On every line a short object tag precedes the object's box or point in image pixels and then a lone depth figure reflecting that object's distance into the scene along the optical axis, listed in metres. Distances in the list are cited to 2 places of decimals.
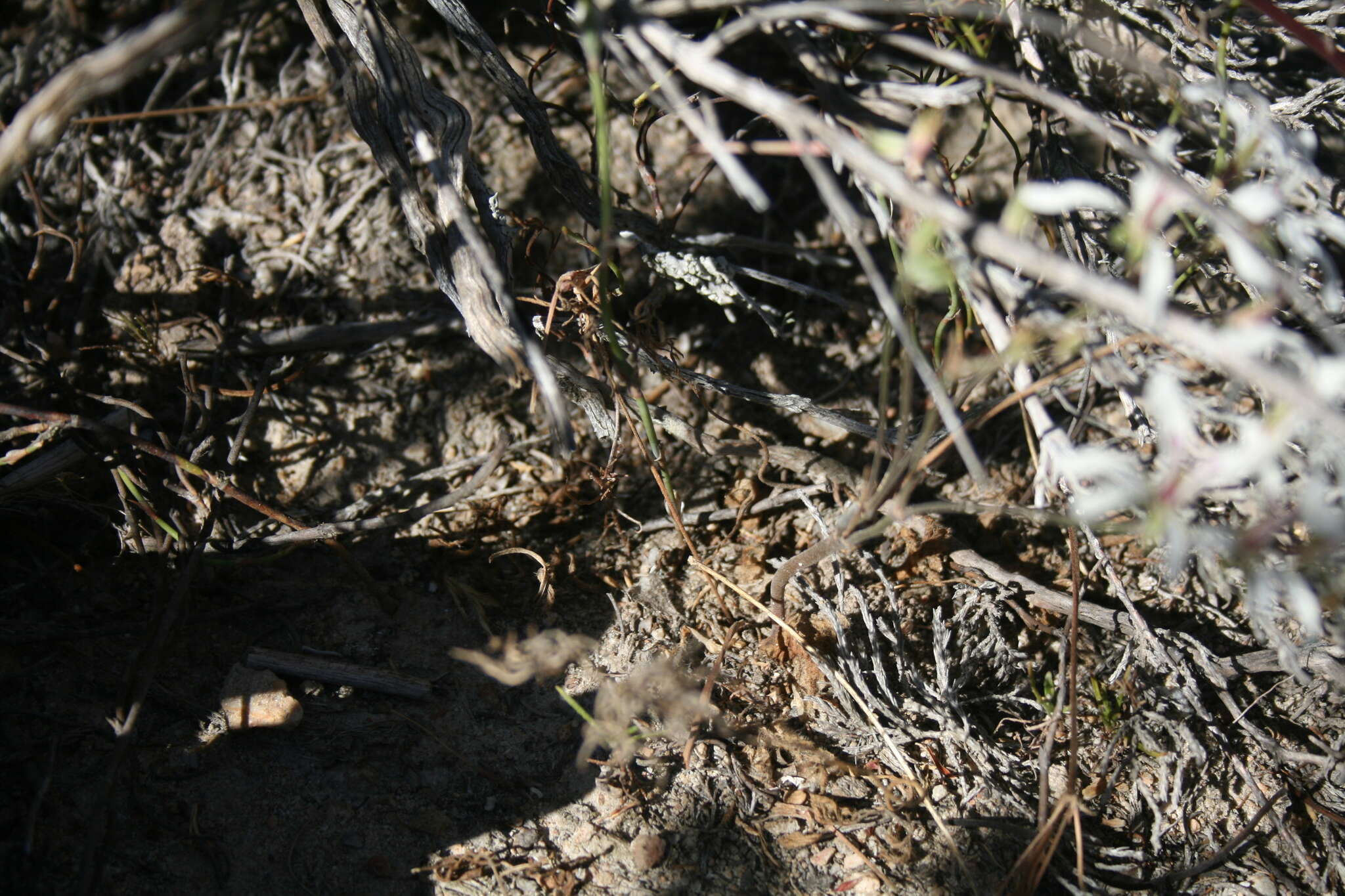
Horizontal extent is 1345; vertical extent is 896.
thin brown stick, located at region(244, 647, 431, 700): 0.51
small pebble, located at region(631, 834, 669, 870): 0.49
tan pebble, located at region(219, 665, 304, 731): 0.50
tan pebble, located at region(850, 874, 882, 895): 0.48
